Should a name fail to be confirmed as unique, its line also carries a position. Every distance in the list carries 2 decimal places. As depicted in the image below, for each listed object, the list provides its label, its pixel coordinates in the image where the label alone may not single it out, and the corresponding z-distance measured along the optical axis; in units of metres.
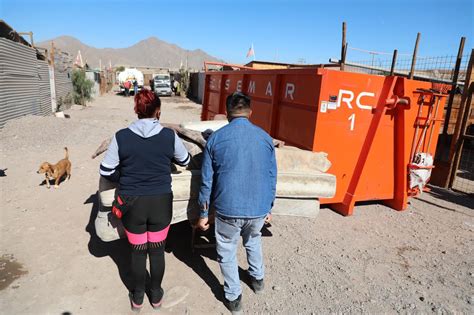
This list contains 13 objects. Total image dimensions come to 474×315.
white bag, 5.15
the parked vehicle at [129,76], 37.10
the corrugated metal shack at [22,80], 10.32
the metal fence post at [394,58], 5.42
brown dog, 5.68
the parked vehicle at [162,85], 32.06
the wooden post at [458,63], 6.20
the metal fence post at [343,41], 5.19
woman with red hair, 2.59
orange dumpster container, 4.49
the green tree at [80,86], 20.98
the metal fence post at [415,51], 5.38
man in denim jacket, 2.66
